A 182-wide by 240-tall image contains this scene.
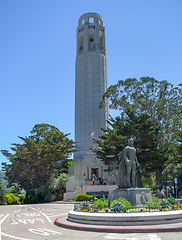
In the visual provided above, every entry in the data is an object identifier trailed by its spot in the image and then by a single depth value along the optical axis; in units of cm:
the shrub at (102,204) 1331
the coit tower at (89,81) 5134
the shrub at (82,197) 2966
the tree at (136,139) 3045
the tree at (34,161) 3409
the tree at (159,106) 3316
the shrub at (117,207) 1194
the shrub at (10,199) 3121
